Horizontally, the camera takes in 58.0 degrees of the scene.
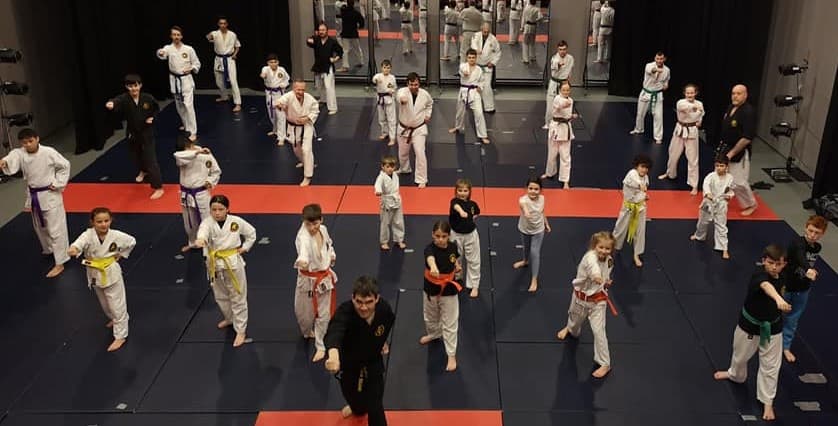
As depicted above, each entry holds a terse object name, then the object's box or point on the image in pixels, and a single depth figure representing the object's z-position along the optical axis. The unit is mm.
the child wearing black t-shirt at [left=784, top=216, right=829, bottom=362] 5887
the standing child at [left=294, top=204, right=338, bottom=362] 5949
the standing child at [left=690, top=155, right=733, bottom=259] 8117
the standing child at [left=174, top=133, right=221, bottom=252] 7723
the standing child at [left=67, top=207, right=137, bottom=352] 6215
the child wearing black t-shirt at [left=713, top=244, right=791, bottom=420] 5387
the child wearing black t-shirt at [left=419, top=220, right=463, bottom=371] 6023
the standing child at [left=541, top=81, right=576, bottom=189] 9820
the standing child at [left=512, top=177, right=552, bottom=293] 7223
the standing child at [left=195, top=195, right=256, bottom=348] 6320
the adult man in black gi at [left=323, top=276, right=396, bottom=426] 4721
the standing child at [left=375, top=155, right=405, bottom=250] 8023
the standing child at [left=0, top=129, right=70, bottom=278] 7555
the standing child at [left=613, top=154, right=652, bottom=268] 7762
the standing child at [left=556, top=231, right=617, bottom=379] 5891
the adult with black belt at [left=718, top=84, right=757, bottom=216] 8961
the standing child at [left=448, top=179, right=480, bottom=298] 7000
